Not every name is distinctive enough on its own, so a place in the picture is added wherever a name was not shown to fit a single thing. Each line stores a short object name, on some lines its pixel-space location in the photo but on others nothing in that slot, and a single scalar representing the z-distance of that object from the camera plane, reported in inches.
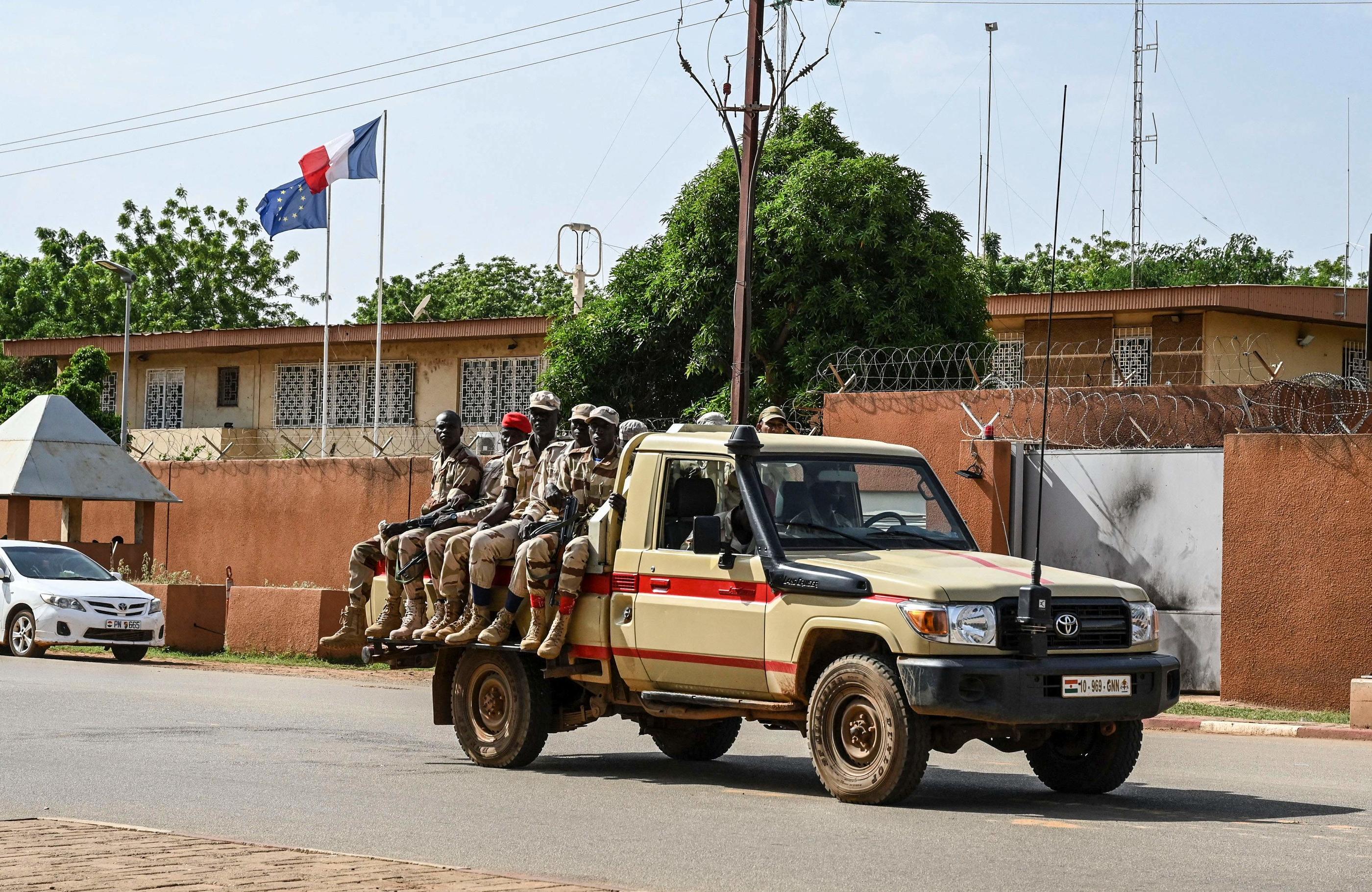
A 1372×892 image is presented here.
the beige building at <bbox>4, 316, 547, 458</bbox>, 1440.7
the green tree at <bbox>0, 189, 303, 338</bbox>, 2193.7
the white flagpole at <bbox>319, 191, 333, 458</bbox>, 1359.5
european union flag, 1392.7
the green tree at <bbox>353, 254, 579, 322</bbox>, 2554.1
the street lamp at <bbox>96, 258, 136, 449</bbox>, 1379.2
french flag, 1374.3
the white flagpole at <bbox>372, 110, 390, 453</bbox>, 1310.3
